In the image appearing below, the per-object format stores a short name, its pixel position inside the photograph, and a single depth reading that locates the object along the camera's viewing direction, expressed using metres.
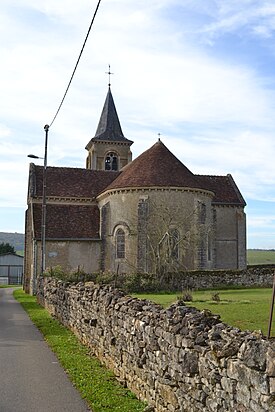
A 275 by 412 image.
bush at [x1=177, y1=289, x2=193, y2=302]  23.33
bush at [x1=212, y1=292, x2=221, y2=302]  22.51
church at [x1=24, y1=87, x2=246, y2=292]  36.94
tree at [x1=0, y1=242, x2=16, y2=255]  83.88
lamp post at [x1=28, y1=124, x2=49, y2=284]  30.32
